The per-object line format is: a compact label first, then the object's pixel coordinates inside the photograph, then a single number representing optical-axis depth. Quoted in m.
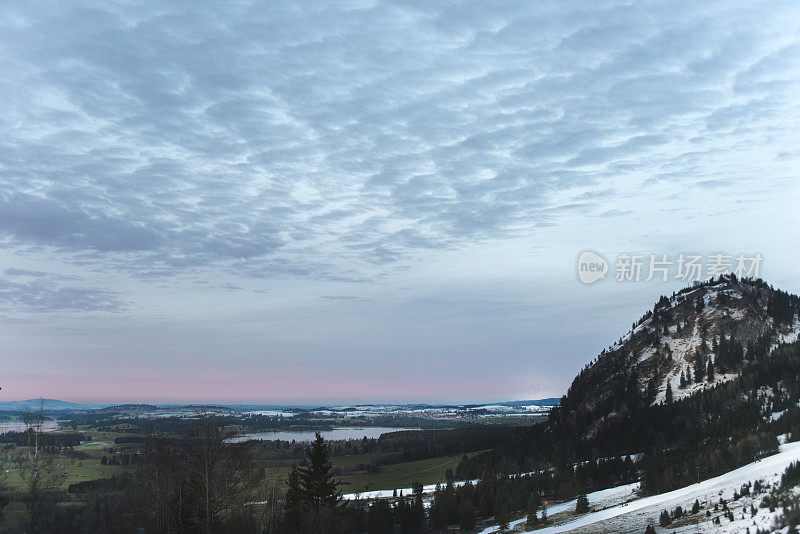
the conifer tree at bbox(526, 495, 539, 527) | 90.25
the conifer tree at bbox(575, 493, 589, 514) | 94.49
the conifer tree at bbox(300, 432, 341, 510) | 56.53
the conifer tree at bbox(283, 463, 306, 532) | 52.18
